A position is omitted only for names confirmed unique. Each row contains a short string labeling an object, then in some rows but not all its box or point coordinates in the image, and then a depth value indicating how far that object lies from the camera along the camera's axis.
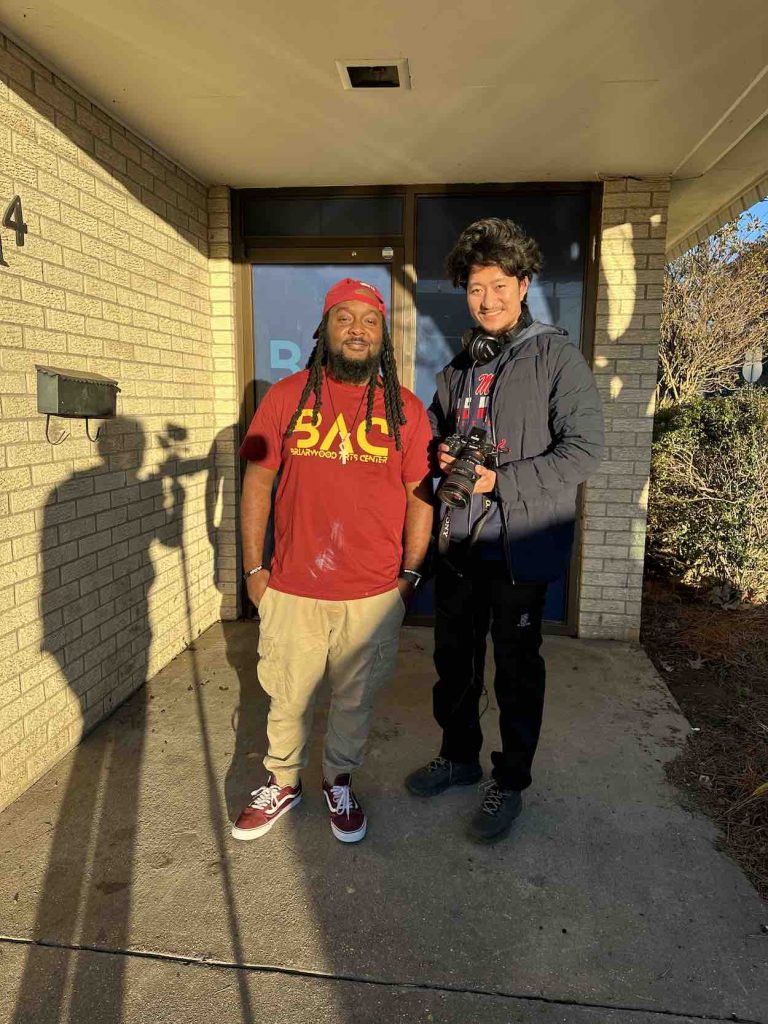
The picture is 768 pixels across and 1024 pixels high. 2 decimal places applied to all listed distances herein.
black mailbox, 2.64
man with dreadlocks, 2.30
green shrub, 5.12
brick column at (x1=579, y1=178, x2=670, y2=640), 3.99
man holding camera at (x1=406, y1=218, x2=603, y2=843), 2.24
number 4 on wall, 2.51
